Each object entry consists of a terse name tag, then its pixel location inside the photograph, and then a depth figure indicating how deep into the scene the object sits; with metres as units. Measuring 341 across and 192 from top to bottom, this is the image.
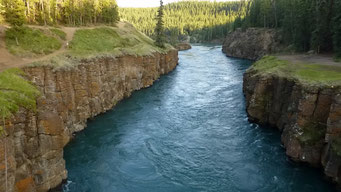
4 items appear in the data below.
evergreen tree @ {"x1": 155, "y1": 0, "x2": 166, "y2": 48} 75.31
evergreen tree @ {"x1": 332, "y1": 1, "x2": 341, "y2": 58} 43.81
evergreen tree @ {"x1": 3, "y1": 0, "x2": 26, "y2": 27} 35.25
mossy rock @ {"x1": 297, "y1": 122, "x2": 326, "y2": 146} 22.86
